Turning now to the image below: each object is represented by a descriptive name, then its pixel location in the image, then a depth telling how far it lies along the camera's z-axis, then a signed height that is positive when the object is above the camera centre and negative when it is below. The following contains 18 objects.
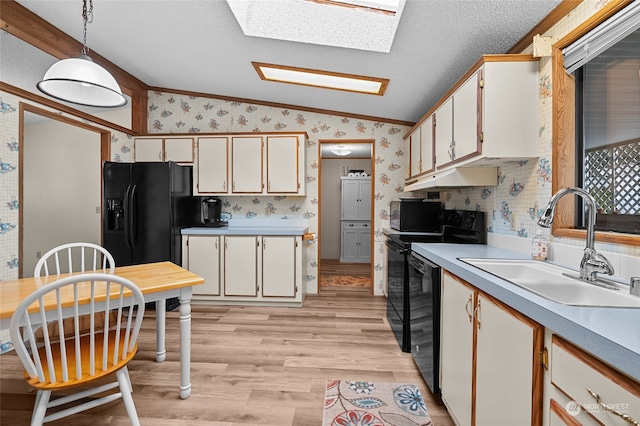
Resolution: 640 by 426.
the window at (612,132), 1.32 +0.40
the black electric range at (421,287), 1.78 -0.57
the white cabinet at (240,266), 3.46 -0.68
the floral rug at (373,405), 1.63 -1.19
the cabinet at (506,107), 1.74 +0.63
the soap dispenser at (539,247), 1.65 -0.21
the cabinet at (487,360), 0.95 -0.60
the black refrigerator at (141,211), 3.32 -0.03
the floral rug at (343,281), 4.53 -1.16
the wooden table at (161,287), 1.53 -0.43
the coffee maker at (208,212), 3.86 -0.04
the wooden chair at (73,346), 1.20 -0.66
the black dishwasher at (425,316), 1.76 -0.71
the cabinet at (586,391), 0.63 -0.44
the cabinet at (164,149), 3.74 +0.78
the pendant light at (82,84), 1.44 +0.68
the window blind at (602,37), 1.23 +0.83
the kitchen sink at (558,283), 1.05 -0.31
